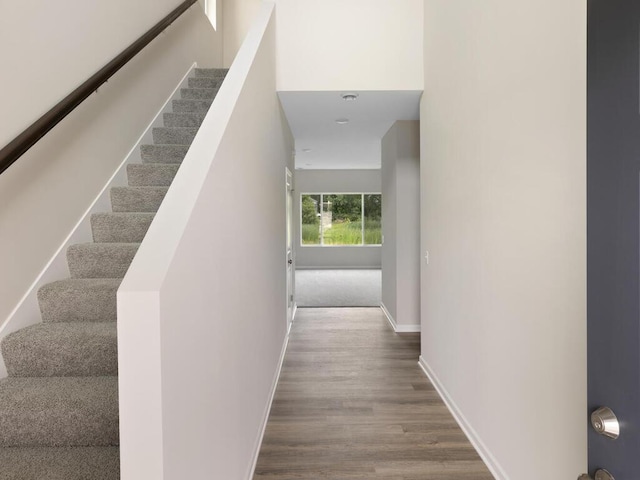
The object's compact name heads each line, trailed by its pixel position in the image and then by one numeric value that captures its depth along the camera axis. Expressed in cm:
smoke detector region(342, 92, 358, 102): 336
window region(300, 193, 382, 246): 1080
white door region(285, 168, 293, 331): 448
